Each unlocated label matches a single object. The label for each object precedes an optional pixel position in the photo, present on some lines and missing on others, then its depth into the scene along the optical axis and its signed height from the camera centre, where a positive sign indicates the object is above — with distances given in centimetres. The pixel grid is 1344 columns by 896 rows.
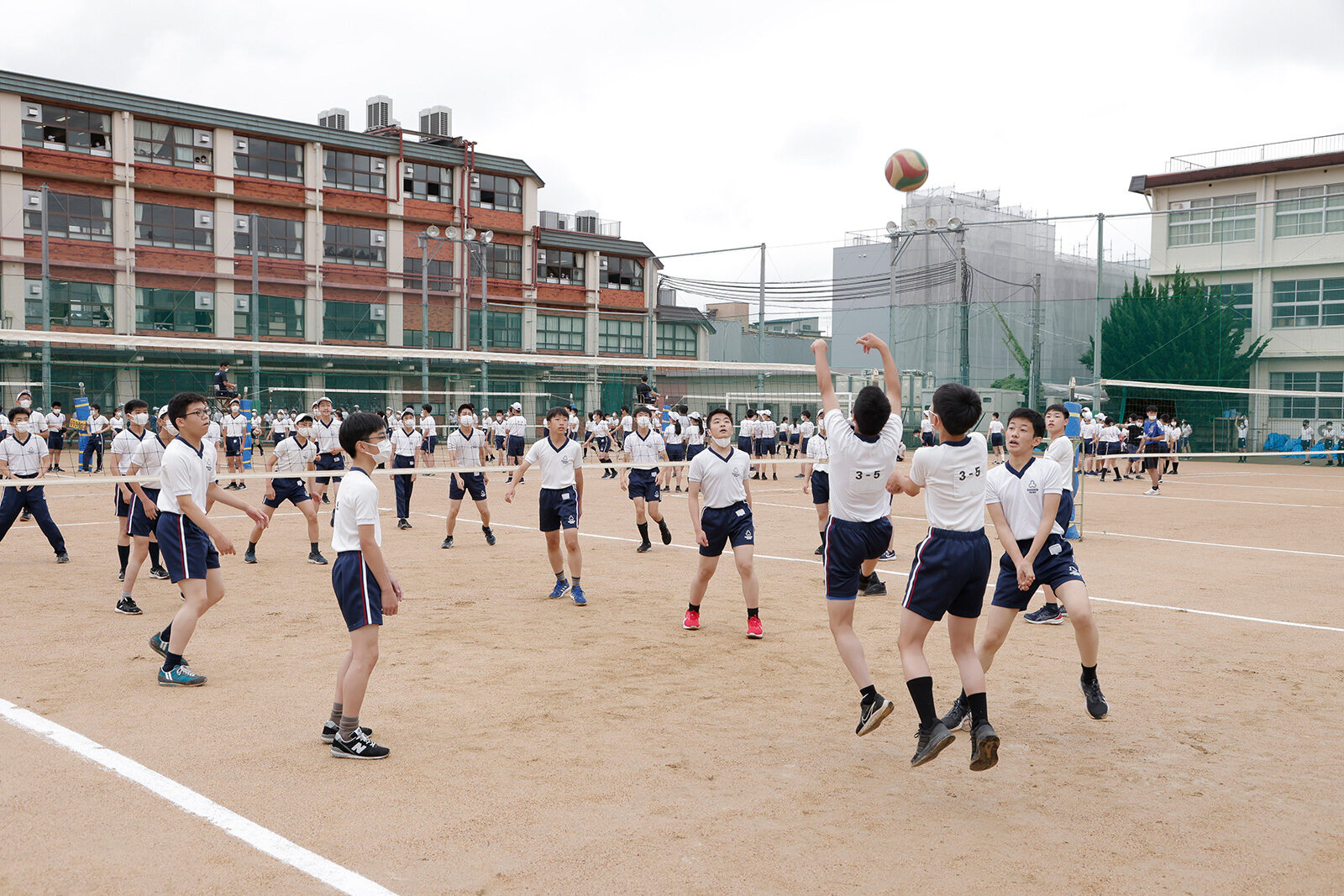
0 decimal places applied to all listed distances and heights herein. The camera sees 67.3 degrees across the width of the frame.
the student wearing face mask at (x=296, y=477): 1186 -69
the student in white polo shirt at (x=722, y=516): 818 -77
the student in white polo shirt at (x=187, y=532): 657 -79
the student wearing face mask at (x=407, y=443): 1845 -41
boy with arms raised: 548 -36
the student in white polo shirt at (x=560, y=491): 969 -67
